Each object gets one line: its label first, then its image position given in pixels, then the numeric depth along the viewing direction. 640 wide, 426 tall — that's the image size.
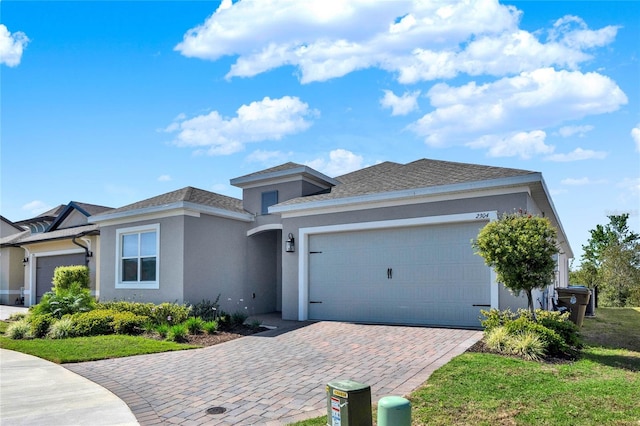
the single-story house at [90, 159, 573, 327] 11.62
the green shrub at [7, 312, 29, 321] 15.42
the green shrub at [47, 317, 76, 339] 11.92
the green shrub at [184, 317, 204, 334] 11.62
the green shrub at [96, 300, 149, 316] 13.52
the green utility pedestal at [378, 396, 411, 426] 3.91
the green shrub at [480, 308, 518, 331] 9.35
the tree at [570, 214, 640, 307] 28.14
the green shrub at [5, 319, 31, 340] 12.41
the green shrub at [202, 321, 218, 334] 11.68
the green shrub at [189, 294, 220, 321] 13.59
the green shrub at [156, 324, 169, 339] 11.41
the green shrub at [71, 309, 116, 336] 12.02
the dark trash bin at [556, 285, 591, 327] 12.16
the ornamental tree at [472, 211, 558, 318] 8.96
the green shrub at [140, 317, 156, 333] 12.03
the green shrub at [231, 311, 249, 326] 12.76
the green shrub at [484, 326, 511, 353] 8.52
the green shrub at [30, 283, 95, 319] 13.66
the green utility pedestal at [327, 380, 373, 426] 4.16
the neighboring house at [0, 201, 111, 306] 19.52
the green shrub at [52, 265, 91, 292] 17.83
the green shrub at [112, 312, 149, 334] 12.12
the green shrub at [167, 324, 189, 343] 11.00
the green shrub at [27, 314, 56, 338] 12.48
